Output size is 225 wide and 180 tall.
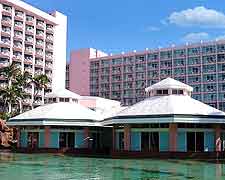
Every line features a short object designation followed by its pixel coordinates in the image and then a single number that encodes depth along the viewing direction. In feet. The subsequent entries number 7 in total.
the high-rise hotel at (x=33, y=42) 317.42
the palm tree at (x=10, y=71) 281.33
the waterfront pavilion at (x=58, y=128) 163.84
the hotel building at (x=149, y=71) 375.86
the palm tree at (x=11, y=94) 266.36
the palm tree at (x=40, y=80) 287.07
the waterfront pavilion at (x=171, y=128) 133.39
